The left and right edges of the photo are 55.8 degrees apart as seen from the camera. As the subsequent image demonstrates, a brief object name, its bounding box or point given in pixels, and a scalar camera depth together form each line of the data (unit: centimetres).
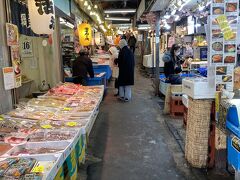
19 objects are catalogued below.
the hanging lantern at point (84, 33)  972
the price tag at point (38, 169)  227
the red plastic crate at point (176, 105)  696
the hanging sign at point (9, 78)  387
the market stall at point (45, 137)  238
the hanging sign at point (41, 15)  446
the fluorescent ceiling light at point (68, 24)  917
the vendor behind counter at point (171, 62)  806
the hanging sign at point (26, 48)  634
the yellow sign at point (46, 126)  347
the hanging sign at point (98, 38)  1628
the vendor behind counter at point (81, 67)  829
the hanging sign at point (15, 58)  415
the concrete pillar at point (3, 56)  387
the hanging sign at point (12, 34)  396
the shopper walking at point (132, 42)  1898
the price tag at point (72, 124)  362
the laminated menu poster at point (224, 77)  357
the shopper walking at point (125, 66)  868
